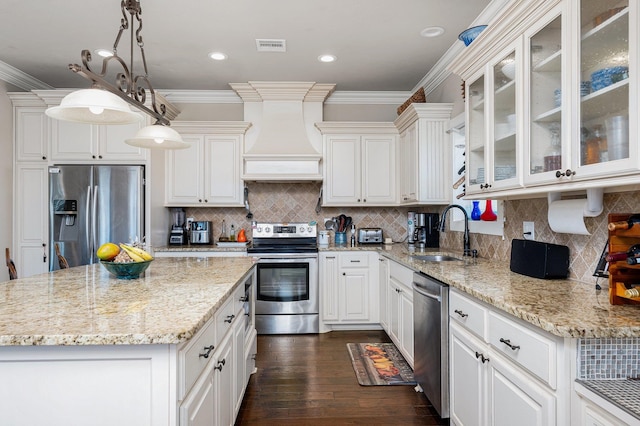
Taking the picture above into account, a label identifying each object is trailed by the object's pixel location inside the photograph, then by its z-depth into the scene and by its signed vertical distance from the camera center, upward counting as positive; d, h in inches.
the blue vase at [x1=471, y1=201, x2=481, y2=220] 124.3 +1.4
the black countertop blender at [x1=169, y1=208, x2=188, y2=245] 167.6 -5.7
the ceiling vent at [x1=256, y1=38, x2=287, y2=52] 124.8 +57.1
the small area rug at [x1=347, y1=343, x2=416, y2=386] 108.8 -47.0
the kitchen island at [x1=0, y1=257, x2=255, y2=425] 42.1 -17.4
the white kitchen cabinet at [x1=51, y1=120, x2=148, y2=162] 150.3 +28.2
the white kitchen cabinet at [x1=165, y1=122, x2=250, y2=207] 164.7 +20.1
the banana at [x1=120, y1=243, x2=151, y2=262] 76.5 -7.7
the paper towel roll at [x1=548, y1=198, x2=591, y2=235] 69.6 -0.2
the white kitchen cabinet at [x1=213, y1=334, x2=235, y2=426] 64.3 -30.6
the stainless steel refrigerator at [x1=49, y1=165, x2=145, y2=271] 145.6 +2.9
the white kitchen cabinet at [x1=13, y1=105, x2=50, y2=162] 151.6 +32.5
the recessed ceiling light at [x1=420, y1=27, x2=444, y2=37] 117.2 +57.1
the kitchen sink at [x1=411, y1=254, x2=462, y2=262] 121.0 -13.4
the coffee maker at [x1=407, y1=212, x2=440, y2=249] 151.1 -5.9
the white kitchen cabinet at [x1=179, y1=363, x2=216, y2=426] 47.3 -25.9
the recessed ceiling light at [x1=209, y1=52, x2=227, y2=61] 135.0 +57.3
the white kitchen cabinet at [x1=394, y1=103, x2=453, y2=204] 142.3 +21.8
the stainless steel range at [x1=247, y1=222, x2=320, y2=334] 153.8 -30.3
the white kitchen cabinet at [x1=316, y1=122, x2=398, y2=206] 166.6 +23.4
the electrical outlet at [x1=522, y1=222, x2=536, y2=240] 93.0 -3.9
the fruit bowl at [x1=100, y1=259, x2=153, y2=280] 74.6 -10.5
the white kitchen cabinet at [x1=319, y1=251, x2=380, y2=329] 156.0 -30.1
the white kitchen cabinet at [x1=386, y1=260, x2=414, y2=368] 111.3 -29.6
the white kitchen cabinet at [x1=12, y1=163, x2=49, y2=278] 151.9 -0.2
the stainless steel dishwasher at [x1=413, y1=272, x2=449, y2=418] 83.3 -29.1
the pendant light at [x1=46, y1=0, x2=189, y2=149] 61.1 +18.7
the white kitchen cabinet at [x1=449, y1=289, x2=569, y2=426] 48.5 -23.5
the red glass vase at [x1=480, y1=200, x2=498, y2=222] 113.7 +0.4
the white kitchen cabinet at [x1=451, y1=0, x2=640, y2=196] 50.8 +19.4
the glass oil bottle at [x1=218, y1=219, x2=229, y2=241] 175.2 -7.2
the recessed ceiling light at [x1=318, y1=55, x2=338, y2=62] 137.2 +57.1
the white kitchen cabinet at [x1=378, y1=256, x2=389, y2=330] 143.5 -28.9
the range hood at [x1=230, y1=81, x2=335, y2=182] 160.6 +37.3
